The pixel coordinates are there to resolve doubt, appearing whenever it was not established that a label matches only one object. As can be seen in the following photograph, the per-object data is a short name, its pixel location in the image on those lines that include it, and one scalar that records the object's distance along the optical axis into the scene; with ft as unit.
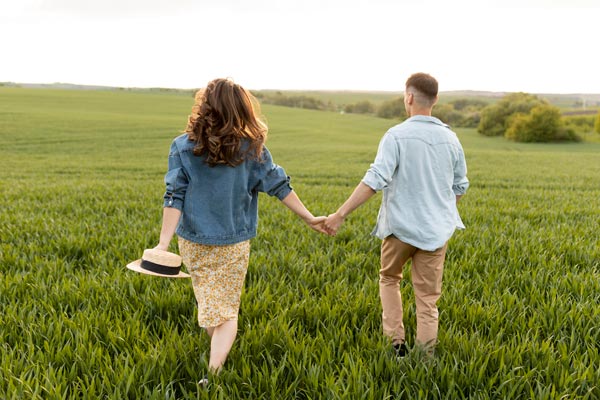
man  8.28
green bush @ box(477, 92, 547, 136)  212.07
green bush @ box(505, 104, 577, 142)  189.47
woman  7.55
